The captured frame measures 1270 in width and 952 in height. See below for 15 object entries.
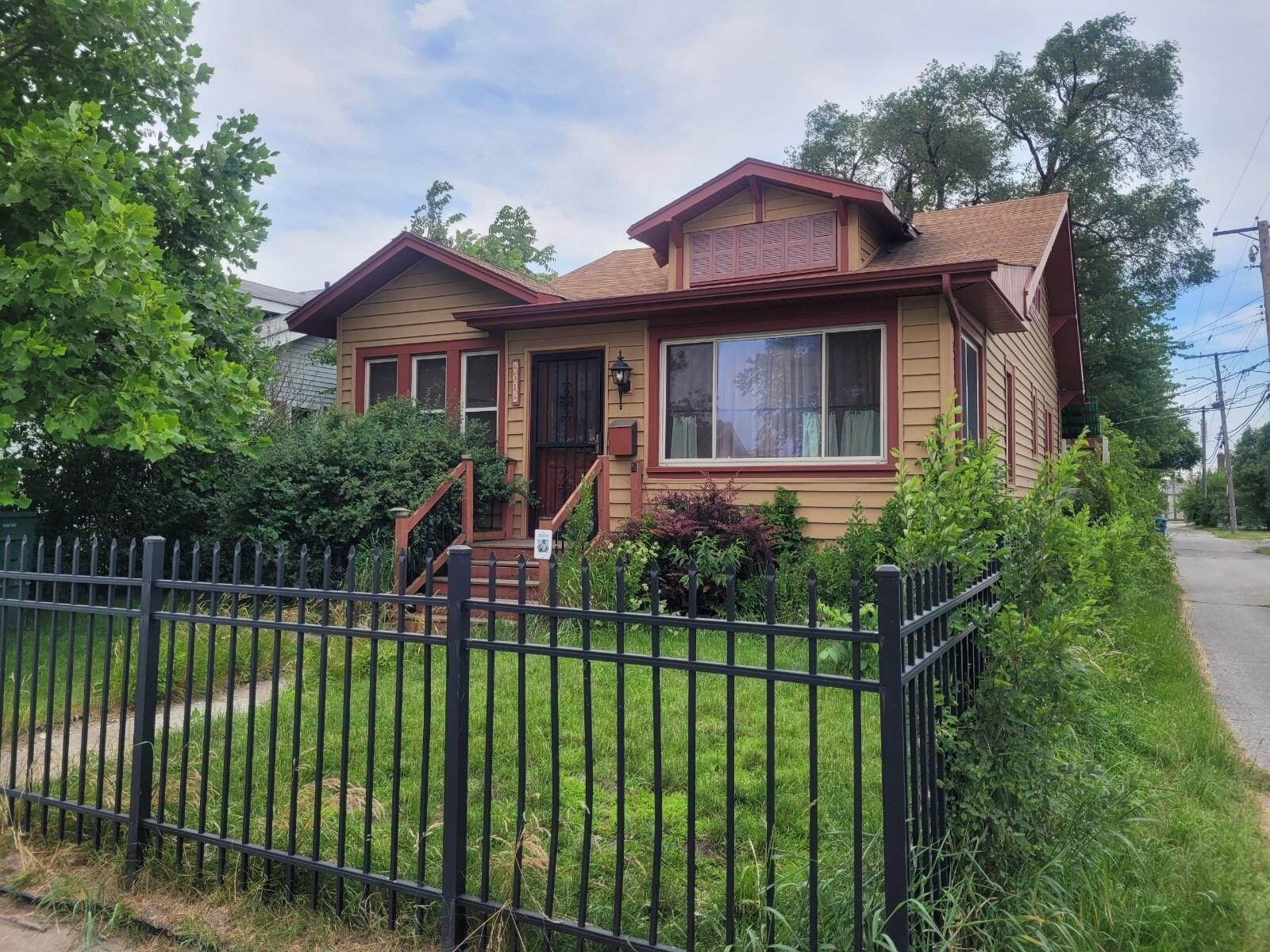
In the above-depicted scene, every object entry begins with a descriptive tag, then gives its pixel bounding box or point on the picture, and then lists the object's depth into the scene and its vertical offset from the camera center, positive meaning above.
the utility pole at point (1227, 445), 41.28 +4.08
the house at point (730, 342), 8.78 +2.11
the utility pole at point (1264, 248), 20.67 +6.84
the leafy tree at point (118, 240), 6.14 +2.37
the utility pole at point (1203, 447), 56.10 +5.01
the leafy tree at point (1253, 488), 45.16 +1.82
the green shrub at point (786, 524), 8.77 -0.08
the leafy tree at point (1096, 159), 25.28 +11.69
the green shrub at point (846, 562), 7.98 -0.45
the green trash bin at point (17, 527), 8.55 -0.18
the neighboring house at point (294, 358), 18.91 +4.21
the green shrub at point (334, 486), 8.93 +0.30
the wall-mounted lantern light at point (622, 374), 9.91 +1.68
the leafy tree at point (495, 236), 28.64 +10.14
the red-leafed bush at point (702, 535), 8.41 -0.20
